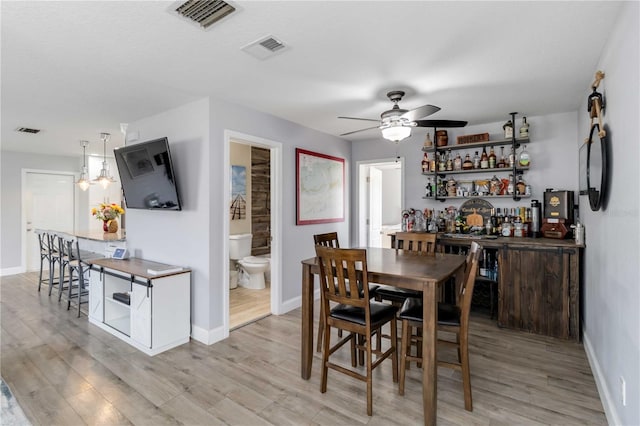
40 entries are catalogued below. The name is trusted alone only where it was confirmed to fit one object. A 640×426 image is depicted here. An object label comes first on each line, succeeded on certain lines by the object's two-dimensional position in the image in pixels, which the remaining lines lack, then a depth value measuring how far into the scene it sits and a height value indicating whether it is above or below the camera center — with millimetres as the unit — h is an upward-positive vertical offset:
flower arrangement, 5070 -26
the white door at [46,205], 6523 +113
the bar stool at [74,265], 4211 -718
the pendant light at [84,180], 5688 +526
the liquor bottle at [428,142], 4508 +920
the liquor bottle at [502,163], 4051 +573
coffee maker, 3594 -55
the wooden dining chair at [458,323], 2107 -743
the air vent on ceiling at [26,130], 4527 +1116
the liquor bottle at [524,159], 3912 +598
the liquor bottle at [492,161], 4090 +602
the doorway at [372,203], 5352 +121
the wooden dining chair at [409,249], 2908 -383
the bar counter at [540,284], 3238 -753
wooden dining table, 2004 -465
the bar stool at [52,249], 4785 -571
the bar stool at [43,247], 5136 -587
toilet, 5051 -795
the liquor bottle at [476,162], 4230 +610
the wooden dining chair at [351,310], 2113 -700
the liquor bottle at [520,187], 3975 +274
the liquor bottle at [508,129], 3934 +954
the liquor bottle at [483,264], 3926 -642
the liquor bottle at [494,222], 4129 -151
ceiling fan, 2736 +770
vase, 5123 -241
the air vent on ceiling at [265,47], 2131 +1085
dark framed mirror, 2080 +286
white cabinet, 3014 -924
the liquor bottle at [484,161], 4152 +611
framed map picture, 4344 +311
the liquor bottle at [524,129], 3834 +928
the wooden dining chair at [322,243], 2949 -336
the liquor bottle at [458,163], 4336 +613
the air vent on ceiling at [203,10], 1757 +1087
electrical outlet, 1741 -964
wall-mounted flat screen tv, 3379 +376
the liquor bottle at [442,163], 4465 +631
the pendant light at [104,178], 5254 +510
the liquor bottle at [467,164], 4262 +589
